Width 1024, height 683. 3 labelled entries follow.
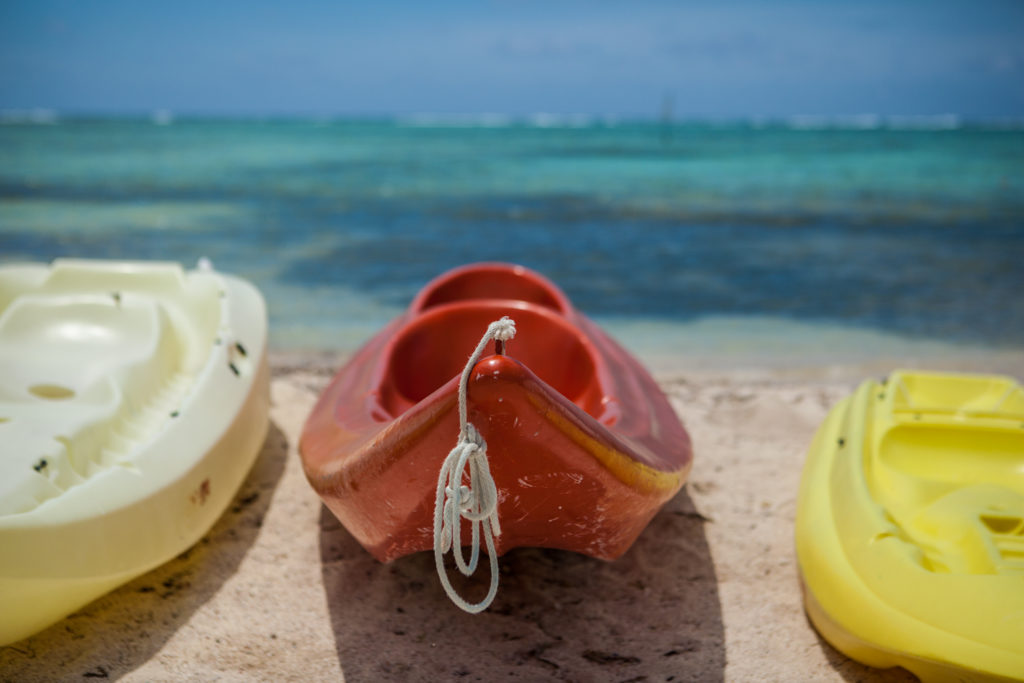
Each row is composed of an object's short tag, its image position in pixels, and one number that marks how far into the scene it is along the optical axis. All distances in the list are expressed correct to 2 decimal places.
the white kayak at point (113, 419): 2.27
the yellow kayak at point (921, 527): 2.07
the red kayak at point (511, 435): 1.90
